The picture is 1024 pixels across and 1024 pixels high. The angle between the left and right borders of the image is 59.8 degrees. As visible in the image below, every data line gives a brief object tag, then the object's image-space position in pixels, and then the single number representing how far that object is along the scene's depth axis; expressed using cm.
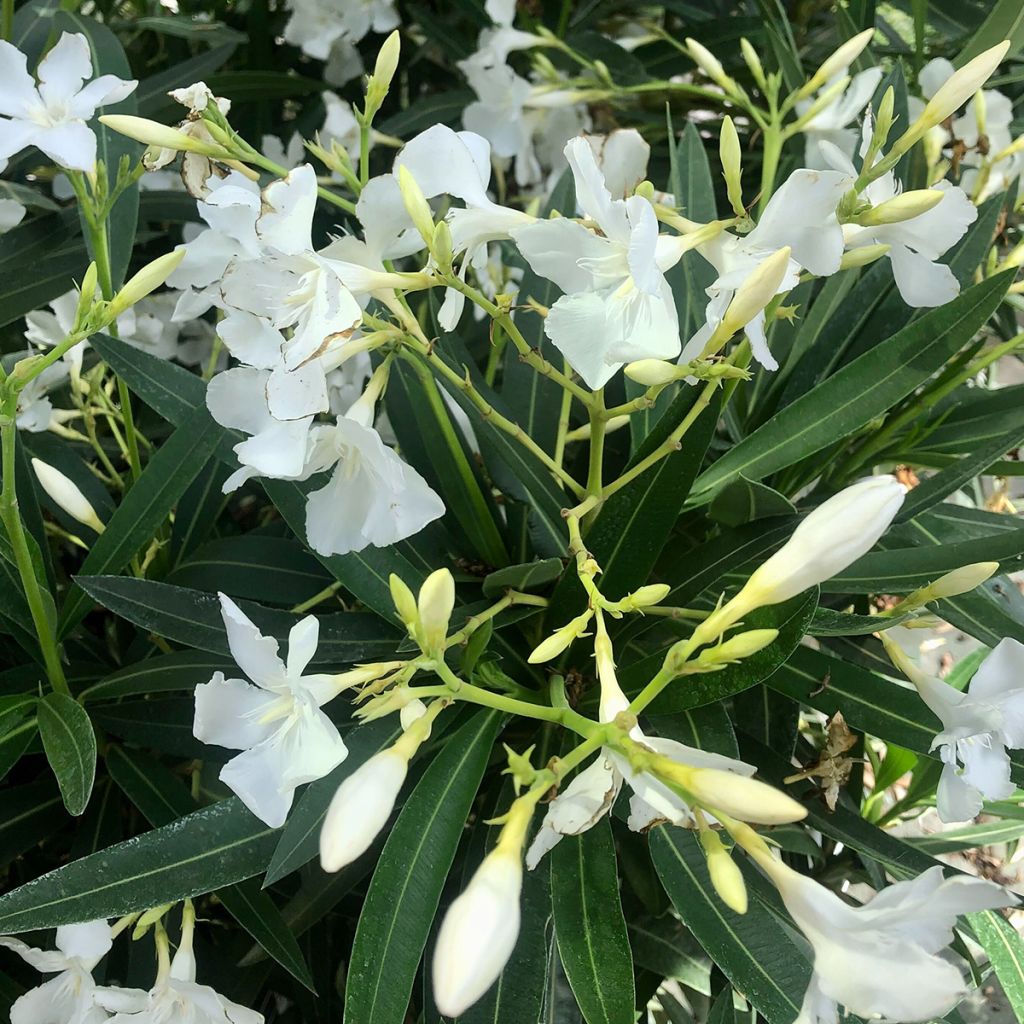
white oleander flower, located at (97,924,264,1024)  60
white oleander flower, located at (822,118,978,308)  57
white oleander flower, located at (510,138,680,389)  47
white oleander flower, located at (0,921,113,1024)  61
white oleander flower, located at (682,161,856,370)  48
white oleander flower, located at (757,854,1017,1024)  37
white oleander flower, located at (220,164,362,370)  46
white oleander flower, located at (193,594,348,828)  48
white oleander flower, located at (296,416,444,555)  52
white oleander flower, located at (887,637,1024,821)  56
